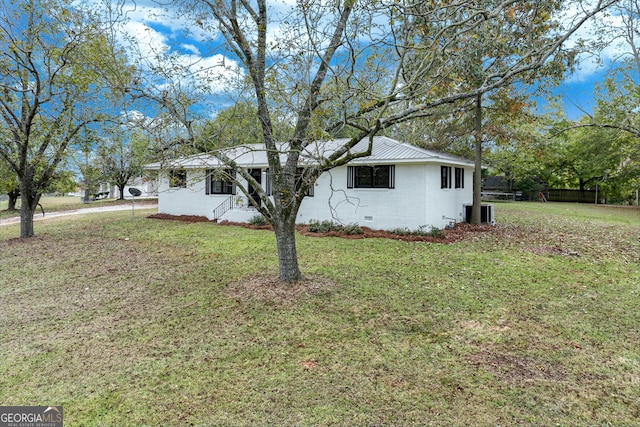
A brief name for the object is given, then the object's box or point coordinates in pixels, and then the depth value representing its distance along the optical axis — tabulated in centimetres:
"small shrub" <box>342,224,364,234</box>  1189
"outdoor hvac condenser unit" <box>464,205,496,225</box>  1405
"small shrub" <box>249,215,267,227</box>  1413
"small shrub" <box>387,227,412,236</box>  1163
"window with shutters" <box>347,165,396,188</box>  1220
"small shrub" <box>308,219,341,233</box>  1250
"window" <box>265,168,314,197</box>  1394
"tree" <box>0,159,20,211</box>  1661
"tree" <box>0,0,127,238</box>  878
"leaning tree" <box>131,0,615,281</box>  508
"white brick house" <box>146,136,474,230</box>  1176
